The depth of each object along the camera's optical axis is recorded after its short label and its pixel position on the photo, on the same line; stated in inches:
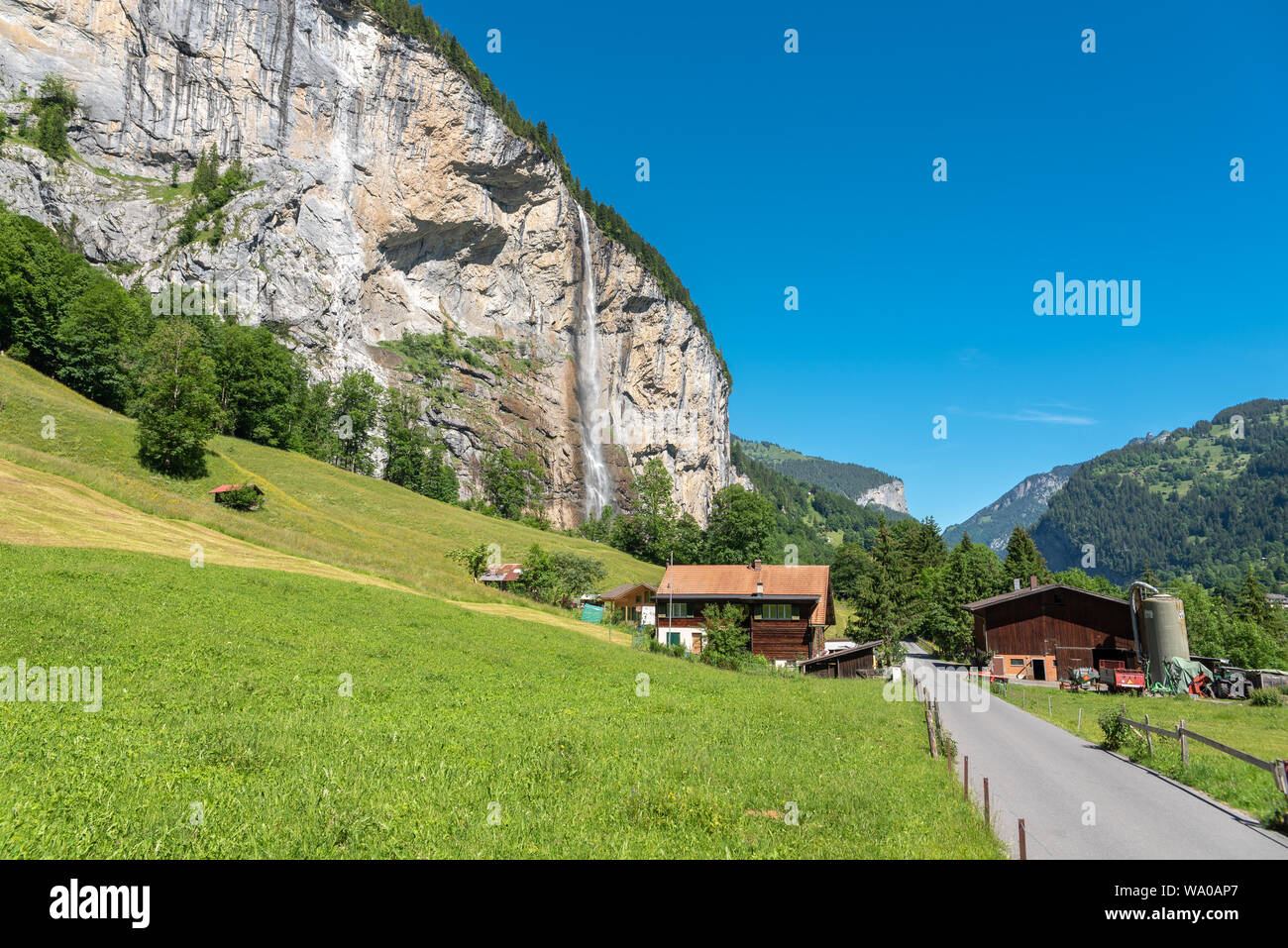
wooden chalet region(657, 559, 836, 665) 2197.3
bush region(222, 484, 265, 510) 2154.3
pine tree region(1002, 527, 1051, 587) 3562.5
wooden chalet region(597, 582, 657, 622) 2679.6
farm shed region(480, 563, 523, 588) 2851.9
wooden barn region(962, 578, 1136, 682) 2069.4
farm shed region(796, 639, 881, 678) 1994.3
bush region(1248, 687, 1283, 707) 1479.5
